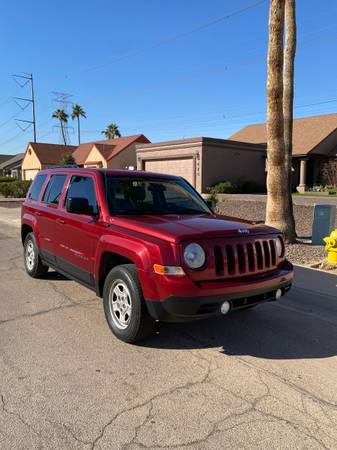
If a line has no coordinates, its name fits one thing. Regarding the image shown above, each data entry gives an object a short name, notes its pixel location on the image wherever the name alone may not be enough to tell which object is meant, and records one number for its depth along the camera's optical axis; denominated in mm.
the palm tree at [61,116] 80319
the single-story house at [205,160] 26703
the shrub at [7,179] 47875
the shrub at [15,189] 35281
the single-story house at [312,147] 29797
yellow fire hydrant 8148
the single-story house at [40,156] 51219
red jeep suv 3809
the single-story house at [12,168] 67875
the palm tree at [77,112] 83625
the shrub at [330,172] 26425
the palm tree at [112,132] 81375
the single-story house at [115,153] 43375
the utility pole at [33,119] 58000
